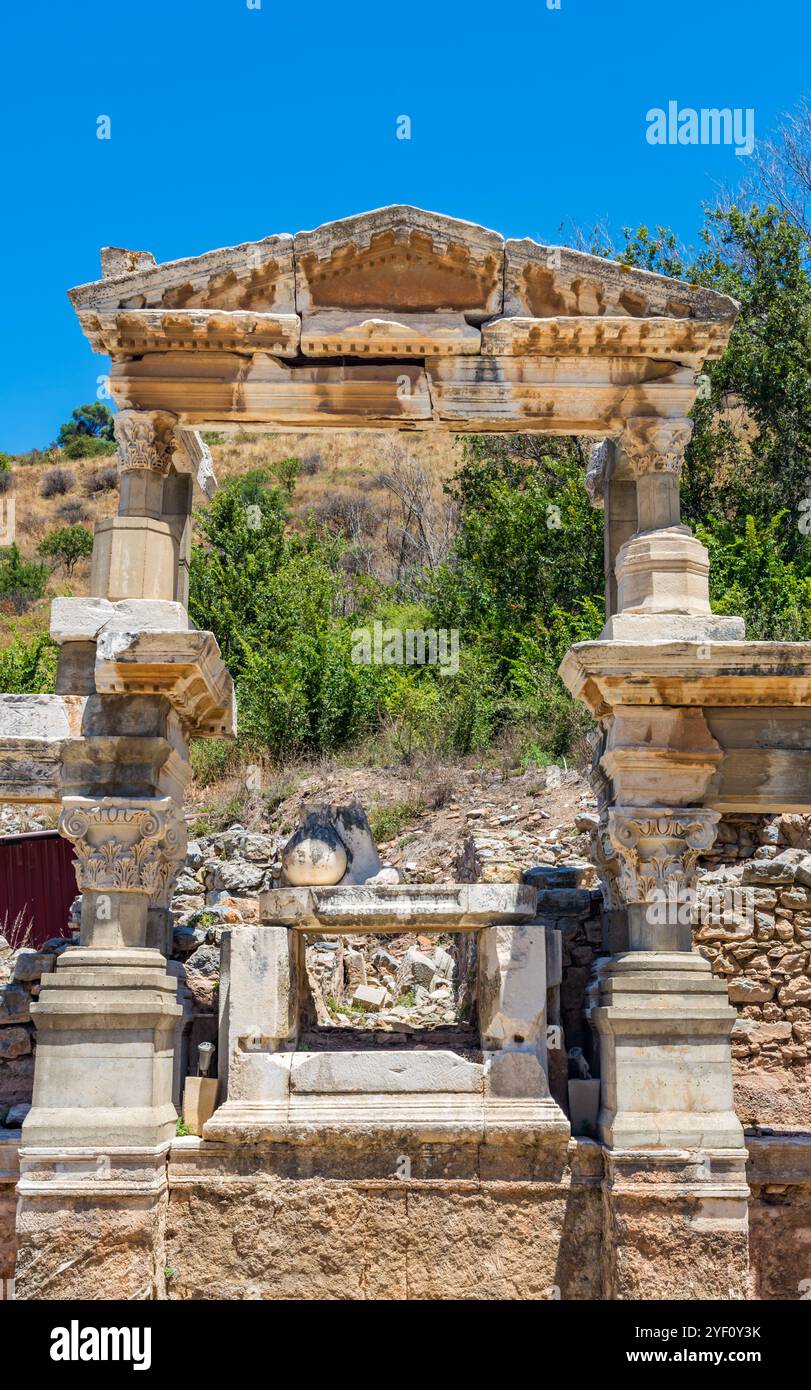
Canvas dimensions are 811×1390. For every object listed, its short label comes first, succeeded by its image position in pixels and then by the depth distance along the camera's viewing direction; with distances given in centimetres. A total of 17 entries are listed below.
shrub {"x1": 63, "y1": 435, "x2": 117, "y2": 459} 5106
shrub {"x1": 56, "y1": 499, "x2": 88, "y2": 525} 4259
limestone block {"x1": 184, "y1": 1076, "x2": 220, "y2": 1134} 757
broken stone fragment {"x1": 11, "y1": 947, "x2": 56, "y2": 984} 836
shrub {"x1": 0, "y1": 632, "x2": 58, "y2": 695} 2089
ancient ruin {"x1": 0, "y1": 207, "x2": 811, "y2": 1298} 711
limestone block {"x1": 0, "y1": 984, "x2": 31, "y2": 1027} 852
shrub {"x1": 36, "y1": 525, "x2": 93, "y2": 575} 3709
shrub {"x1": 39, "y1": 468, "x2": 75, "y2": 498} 4597
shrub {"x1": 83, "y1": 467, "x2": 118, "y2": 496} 4562
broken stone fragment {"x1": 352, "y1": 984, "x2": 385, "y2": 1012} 1023
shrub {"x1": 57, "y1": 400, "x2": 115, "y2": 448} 5553
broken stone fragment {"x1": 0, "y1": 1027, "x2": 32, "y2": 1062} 864
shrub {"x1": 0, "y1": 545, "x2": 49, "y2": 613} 3434
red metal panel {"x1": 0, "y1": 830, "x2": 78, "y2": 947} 1513
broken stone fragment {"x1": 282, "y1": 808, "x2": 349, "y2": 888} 793
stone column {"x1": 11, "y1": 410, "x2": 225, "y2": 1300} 700
